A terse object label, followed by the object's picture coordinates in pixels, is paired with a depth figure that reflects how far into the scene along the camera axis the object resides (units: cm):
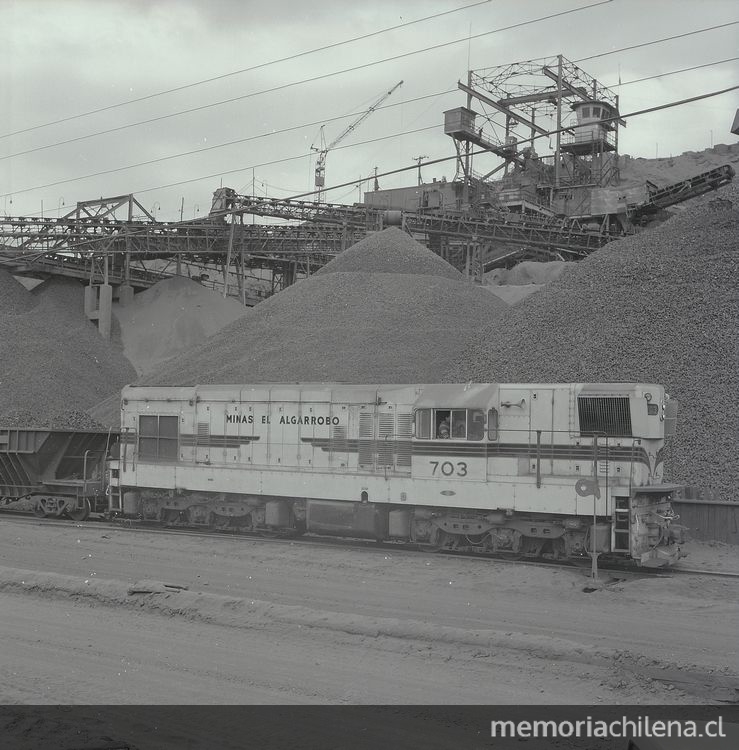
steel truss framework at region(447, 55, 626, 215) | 7681
